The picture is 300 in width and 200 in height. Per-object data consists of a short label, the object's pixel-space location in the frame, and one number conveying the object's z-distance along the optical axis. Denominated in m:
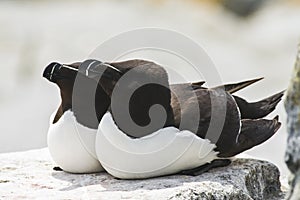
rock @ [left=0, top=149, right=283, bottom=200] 7.60
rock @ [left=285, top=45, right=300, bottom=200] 5.74
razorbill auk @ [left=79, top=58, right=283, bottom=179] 7.86
